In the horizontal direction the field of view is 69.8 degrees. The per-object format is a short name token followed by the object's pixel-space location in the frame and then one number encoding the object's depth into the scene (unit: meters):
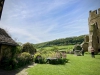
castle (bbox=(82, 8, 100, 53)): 21.78
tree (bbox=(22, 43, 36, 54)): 18.04
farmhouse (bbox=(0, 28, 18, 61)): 8.72
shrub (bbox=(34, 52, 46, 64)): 11.28
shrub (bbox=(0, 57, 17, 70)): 7.82
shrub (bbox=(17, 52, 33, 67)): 9.20
